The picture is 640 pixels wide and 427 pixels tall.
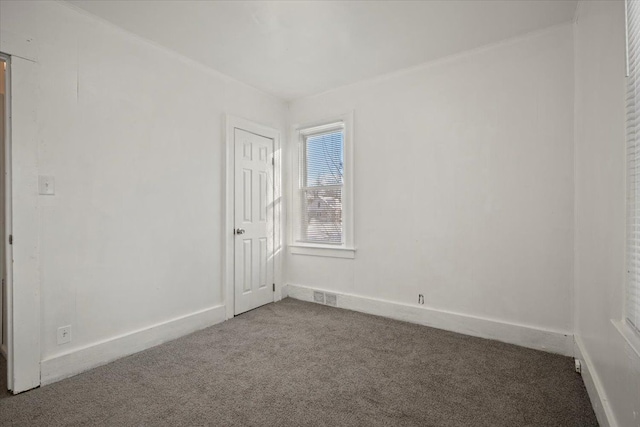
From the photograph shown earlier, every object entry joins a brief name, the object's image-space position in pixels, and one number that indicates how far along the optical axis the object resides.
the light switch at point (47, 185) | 2.19
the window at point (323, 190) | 3.88
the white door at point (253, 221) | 3.68
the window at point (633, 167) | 1.27
